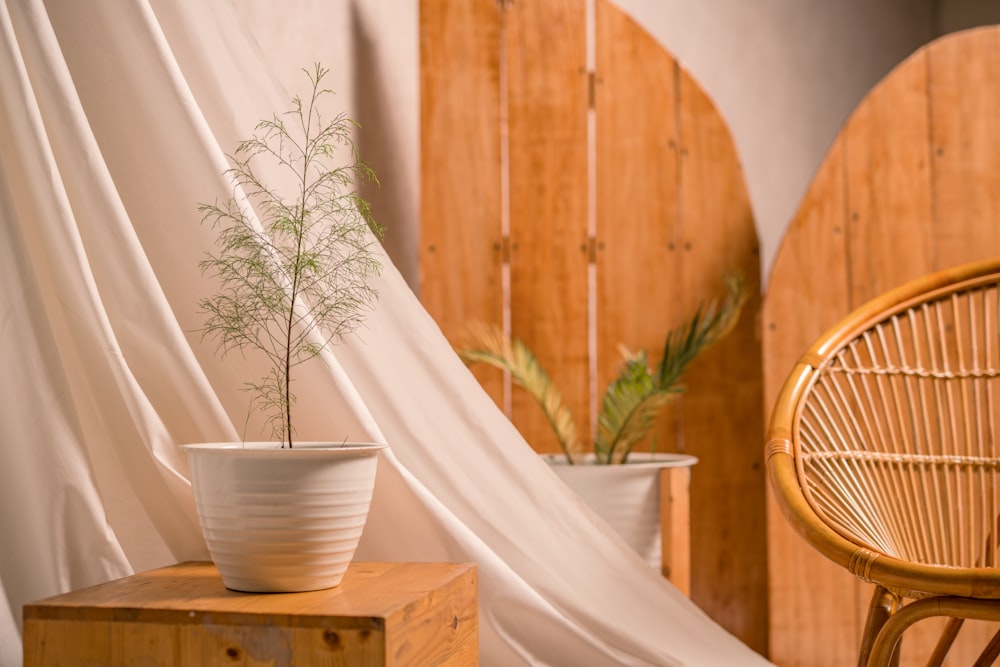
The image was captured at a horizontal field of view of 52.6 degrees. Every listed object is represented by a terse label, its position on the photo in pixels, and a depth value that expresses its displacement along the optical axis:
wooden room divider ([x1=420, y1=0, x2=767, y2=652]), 2.12
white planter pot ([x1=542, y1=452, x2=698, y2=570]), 1.77
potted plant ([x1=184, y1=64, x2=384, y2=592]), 0.98
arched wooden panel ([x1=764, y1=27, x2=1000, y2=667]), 2.09
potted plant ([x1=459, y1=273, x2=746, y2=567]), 1.77
